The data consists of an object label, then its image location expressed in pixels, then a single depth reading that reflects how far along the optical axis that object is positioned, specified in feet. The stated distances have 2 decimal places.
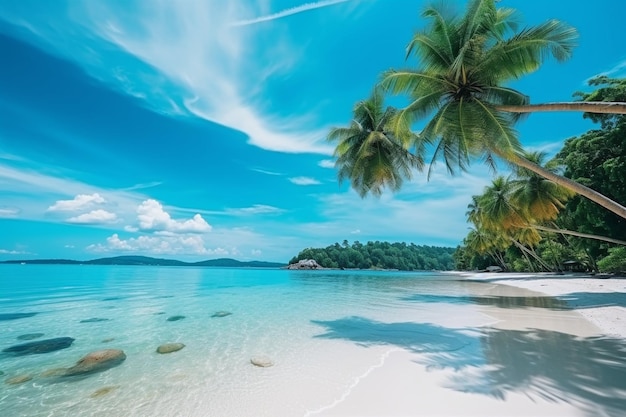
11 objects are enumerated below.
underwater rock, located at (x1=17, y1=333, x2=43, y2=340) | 28.63
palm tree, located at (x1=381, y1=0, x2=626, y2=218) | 25.34
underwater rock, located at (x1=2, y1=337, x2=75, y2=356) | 24.39
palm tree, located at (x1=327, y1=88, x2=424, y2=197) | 45.68
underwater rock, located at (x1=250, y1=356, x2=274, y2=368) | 19.53
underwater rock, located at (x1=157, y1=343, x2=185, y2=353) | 23.53
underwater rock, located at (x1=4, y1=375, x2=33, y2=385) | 17.93
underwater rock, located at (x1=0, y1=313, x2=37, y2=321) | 39.14
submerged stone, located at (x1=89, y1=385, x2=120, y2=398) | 15.61
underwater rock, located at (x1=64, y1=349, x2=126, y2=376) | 19.24
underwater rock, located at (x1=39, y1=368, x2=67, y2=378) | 18.80
